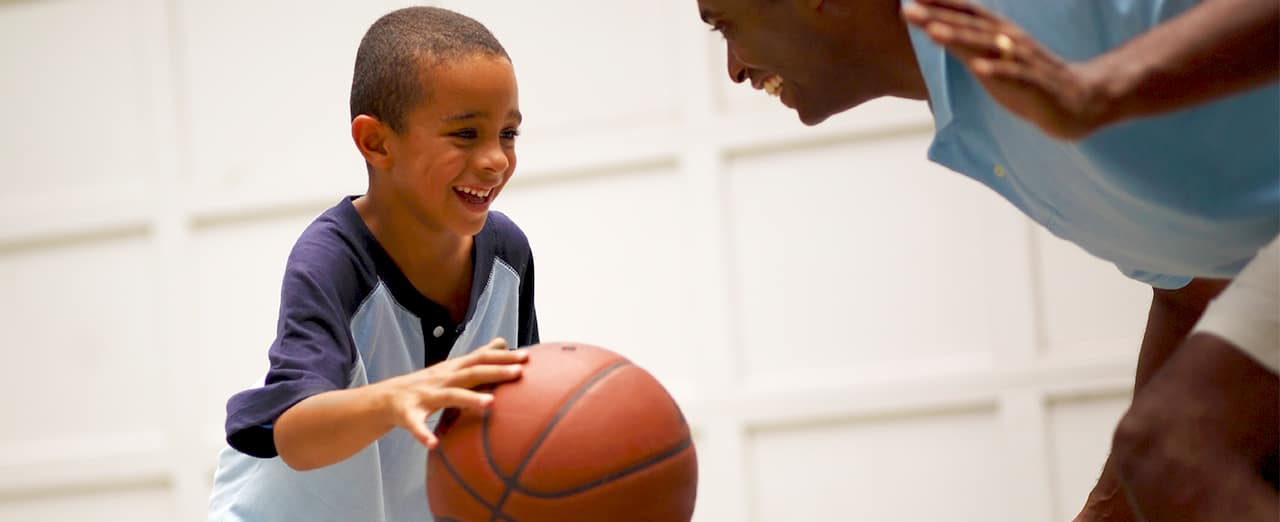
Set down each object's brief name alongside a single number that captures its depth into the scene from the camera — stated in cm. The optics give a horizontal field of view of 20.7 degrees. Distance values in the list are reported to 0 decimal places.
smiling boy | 332
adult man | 276
